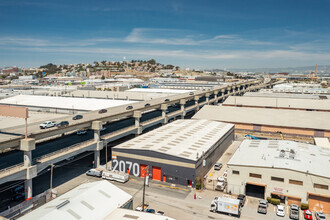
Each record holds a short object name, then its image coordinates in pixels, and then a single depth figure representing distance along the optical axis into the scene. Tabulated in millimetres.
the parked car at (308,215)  31453
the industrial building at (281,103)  98812
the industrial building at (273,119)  70812
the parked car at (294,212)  31398
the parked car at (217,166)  47481
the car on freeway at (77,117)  47584
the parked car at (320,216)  30880
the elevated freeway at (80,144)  33500
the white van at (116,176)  41469
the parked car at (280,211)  31969
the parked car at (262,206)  32625
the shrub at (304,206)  33969
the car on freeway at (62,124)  41844
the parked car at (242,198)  34794
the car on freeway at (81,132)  55519
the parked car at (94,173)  43425
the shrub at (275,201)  35156
